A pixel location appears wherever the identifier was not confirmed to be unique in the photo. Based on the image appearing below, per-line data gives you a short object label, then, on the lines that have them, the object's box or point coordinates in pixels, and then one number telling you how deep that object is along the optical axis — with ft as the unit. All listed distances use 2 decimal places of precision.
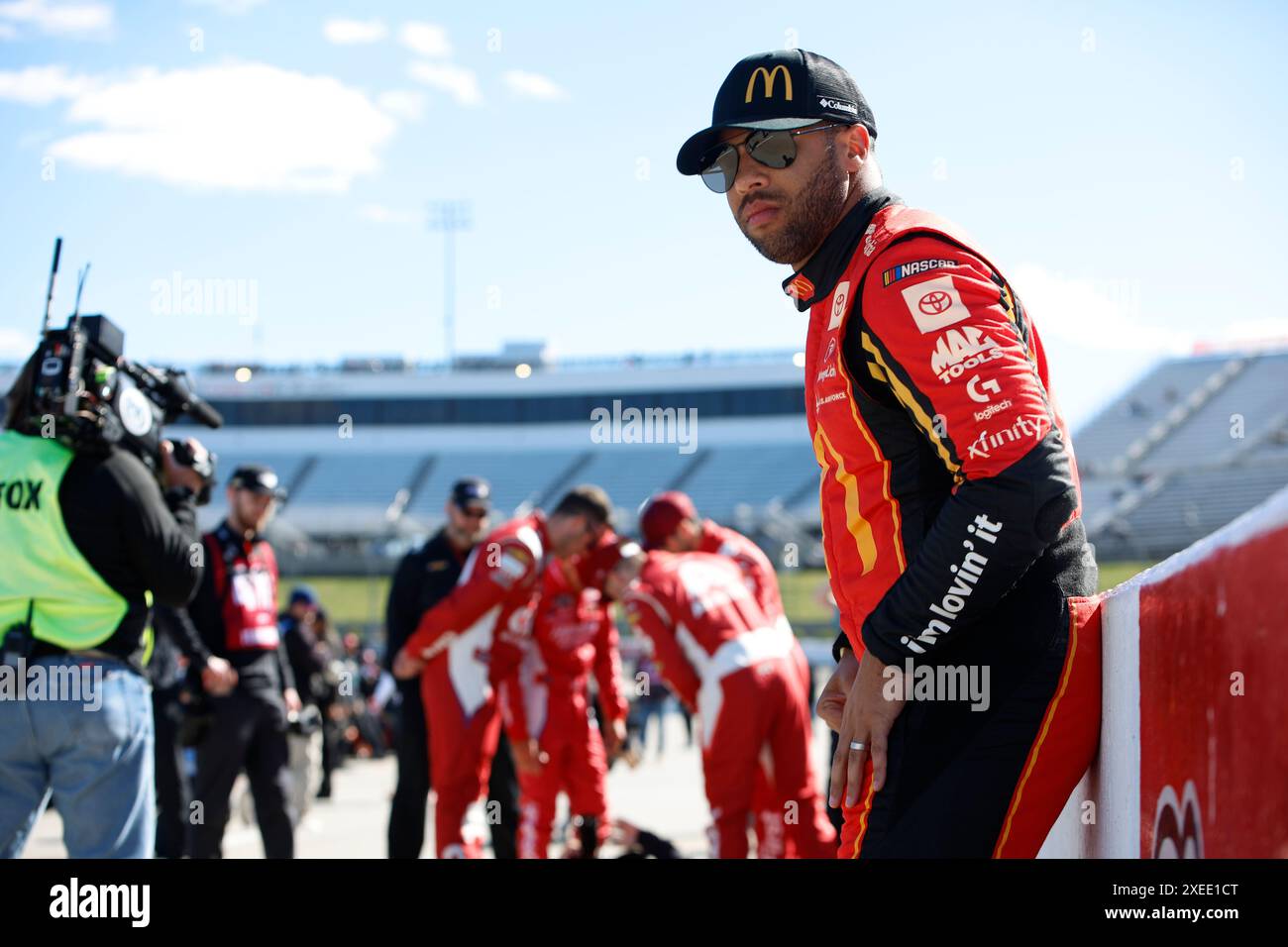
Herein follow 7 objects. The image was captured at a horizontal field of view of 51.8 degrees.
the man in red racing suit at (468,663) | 20.30
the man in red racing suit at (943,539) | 6.62
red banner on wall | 4.61
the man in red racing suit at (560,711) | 21.59
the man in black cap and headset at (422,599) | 20.86
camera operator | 11.43
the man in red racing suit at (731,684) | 18.15
